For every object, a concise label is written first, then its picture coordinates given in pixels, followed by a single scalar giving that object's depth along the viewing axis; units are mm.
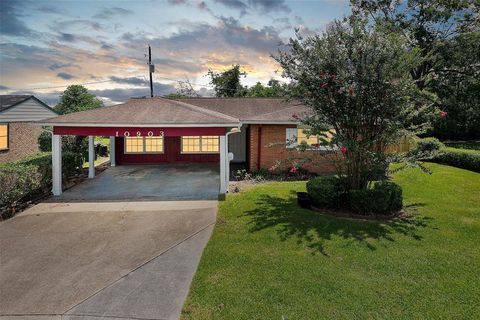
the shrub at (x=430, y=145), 18255
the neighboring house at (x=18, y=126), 22656
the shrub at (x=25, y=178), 10727
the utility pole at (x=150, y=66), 29516
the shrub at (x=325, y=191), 10133
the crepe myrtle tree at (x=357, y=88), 9266
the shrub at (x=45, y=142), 24562
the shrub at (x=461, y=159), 16078
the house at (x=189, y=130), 12586
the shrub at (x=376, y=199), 9695
